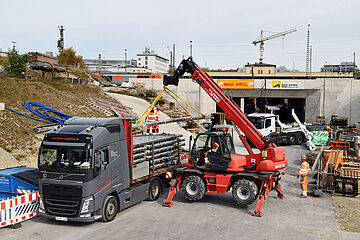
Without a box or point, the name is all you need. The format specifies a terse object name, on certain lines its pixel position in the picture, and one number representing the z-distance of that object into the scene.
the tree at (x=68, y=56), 59.11
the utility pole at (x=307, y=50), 72.06
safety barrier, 9.73
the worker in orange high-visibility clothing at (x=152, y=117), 19.78
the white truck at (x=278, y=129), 26.98
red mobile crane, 12.03
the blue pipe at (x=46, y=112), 21.41
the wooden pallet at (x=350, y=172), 14.03
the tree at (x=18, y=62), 29.14
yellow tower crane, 111.75
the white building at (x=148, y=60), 174.38
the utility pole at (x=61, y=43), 59.86
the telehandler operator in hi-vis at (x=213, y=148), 12.66
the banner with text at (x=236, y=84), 47.34
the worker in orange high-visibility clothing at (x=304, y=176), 13.80
